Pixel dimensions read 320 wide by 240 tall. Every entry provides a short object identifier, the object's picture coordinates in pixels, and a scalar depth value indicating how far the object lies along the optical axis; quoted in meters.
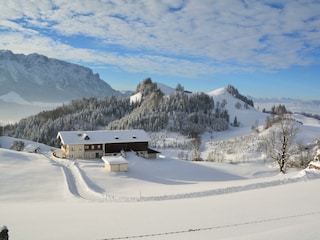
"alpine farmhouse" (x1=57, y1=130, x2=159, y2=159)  49.50
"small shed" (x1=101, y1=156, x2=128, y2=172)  38.66
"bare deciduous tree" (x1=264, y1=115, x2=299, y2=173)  39.78
